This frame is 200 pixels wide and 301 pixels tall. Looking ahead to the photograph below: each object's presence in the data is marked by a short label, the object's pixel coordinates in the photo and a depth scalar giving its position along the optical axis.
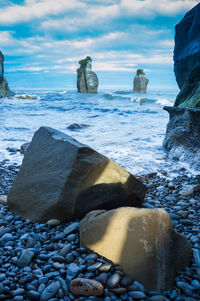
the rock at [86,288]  1.48
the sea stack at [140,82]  55.34
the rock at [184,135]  5.19
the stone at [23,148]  6.61
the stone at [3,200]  3.12
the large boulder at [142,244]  1.61
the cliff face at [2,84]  42.34
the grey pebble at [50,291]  1.46
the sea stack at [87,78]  57.84
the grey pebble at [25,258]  1.81
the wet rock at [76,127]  10.96
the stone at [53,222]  2.46
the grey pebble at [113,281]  1.54
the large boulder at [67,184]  2.53
